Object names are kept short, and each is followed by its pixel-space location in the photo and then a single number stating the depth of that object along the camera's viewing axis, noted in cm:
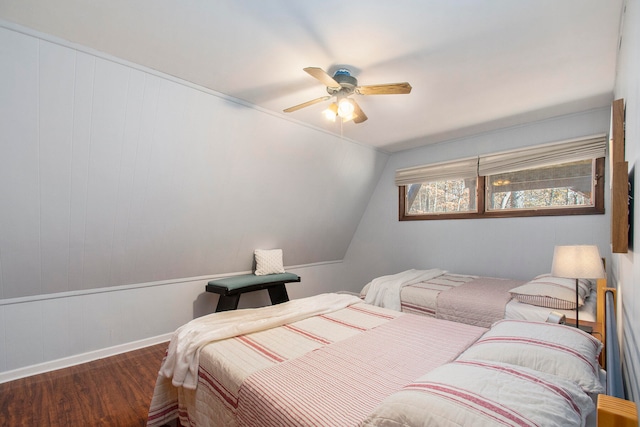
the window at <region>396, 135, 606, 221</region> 308
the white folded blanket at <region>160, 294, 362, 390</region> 157
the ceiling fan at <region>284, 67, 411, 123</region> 197
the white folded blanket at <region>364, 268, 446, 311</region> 301
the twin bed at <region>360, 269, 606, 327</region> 228
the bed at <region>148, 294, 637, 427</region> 84
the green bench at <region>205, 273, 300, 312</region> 327
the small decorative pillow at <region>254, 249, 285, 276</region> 385
